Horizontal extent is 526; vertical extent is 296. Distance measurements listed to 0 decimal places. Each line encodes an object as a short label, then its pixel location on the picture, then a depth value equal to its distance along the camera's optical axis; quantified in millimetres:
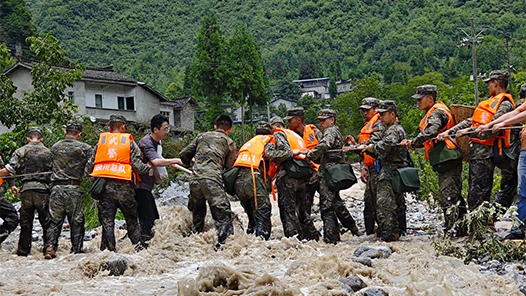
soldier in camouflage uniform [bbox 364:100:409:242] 9438
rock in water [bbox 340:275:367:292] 6129
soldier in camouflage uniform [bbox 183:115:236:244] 9383
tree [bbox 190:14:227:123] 46531
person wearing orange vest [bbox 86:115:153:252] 9328
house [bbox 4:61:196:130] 40344
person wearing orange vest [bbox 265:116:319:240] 9914
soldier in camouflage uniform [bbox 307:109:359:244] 9750
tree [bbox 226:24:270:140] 45906
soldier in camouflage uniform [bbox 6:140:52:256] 9984
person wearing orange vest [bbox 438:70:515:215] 8641
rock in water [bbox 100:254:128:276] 7418
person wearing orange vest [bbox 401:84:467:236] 9211
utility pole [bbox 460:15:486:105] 32875
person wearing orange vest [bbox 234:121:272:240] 9805
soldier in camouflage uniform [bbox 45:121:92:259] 9594
